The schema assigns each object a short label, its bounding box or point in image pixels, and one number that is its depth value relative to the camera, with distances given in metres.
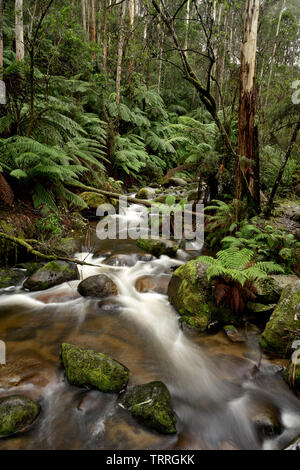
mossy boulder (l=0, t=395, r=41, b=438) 2.20
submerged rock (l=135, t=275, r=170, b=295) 4.86
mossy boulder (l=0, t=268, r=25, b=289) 4.44
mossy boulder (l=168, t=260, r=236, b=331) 3.76
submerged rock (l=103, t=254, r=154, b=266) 5.68
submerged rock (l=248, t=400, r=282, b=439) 2.45
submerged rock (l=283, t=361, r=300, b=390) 2.75
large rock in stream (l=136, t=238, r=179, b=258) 6.07
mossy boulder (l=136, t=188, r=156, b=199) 10.27
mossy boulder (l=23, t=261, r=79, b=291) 4.47
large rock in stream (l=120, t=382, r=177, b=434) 2.35
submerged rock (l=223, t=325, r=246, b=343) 3.52
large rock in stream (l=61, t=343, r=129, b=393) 2.68
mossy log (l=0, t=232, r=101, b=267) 4.43
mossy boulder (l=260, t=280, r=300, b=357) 3.10
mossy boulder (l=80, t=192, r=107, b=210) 8.06
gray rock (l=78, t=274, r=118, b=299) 4.44
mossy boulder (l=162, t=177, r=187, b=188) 12.64
